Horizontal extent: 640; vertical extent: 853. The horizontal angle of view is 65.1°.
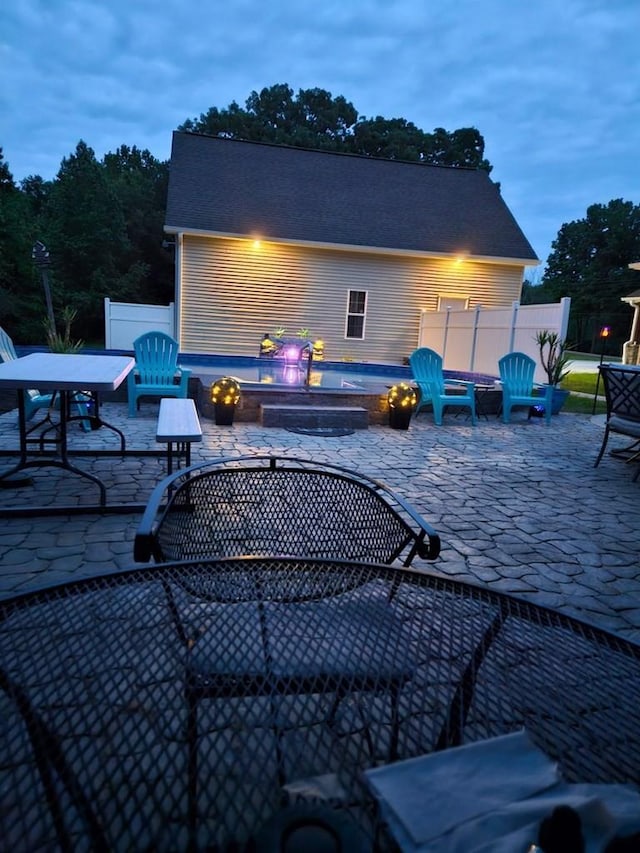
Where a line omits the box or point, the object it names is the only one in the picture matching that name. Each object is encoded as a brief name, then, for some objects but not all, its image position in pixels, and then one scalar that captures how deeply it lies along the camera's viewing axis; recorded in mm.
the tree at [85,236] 24156
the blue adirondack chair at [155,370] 7281
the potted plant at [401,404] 7355
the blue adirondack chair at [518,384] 8352
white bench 3422
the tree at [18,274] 20656
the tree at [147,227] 27891
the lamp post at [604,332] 10823
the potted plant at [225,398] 6891
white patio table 3176
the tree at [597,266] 43812
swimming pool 8562
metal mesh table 608
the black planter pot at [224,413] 6941
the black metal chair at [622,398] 4773
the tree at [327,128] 32781
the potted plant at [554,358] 8844
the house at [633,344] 18188
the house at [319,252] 13453
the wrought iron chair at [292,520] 1749
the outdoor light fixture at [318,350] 12777
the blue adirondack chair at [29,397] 4520
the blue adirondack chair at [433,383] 7924
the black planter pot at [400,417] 7398
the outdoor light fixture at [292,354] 11157
